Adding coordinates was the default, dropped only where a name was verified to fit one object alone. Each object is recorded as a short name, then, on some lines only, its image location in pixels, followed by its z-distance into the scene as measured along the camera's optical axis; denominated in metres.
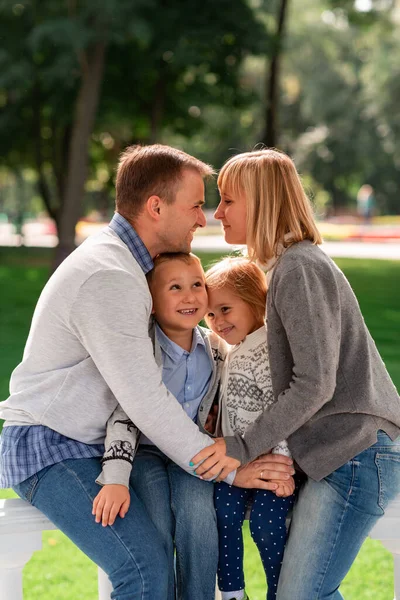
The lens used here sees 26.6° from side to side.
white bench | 2.75
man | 2.69
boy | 2.80
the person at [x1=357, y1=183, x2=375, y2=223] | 38.22
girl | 2.86
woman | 2.78
